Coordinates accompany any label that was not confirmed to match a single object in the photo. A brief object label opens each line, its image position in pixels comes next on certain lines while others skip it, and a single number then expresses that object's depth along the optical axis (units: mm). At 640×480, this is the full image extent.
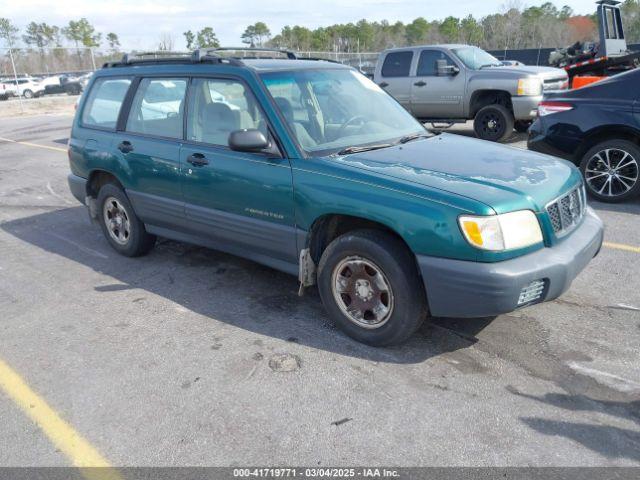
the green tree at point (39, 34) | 80631
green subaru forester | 3158
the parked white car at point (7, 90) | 33028
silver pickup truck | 10273
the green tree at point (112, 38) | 84150
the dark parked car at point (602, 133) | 6250
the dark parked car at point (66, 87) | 34594
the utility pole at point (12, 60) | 26100
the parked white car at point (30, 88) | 35344
